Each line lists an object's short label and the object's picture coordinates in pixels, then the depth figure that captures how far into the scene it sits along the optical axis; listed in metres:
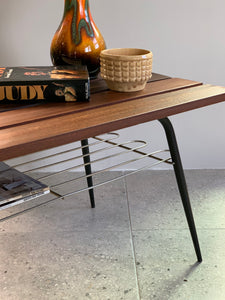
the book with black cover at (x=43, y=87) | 1.23
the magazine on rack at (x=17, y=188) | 1.20
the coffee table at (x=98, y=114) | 1.04
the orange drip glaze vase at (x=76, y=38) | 1.50
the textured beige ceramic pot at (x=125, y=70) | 1.32
